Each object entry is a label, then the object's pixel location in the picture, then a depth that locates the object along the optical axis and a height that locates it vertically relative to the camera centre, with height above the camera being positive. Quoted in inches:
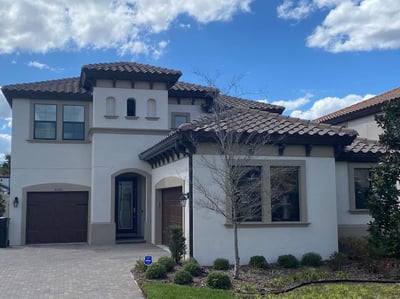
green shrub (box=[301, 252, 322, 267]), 518.3 -71.2
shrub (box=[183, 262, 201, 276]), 439.5 -67.4
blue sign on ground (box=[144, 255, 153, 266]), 464.8 -63.0
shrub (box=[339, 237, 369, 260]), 531.8 -60.5
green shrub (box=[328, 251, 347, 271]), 488.4 -69.8
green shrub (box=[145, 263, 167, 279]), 428.1 -68.4
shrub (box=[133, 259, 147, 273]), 465.7 -69.8
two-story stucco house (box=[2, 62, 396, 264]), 728.3 +72.3
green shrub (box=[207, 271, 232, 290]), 395.9 -72.4
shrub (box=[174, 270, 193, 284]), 409.1 -71.0
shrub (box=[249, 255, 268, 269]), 498.0 -70.5
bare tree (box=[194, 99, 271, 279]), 479.2 +31.0
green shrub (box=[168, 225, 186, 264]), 501.0 -48.6
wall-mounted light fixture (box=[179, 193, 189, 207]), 533.4 +0.7
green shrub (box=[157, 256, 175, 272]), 456.8 -64.3
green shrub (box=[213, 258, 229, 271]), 484.7 -70.3
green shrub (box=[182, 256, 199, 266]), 469.4 -64.7
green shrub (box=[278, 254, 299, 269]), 506.6 -71.3
